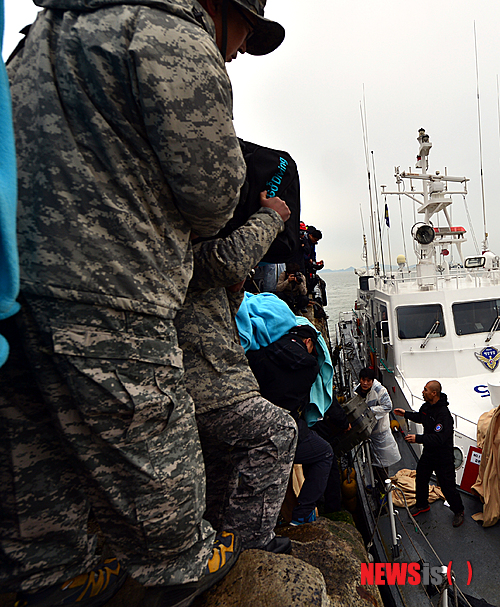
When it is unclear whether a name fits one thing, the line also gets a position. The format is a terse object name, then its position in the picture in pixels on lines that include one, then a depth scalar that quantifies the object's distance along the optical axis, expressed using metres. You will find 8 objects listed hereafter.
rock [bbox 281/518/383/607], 1.63
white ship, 3.62
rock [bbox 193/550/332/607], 1.29
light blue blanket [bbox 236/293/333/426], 2.28
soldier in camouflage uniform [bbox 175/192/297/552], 1.38
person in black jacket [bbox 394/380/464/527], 4.09
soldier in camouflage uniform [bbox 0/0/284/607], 0.95
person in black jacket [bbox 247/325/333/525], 2.30
